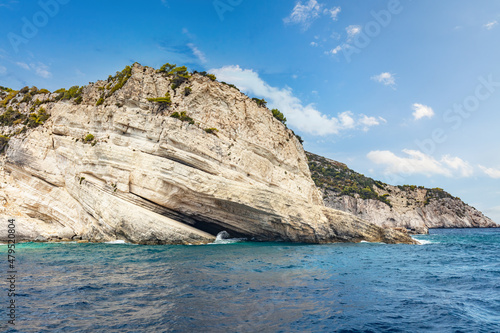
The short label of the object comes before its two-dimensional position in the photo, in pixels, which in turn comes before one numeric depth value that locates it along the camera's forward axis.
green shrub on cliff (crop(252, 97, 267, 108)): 38.73
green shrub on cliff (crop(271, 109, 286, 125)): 41.62
